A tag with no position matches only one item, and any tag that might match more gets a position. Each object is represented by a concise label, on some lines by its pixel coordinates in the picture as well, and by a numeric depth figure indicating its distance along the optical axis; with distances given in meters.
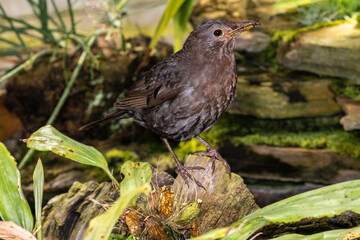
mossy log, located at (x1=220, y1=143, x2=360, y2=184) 5.52
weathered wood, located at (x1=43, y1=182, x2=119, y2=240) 3.47
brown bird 3.44
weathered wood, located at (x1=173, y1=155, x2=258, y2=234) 3.42
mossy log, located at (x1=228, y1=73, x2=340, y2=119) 5.71
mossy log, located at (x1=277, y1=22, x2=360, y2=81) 5.33
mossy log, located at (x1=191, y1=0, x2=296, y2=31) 6.34
